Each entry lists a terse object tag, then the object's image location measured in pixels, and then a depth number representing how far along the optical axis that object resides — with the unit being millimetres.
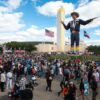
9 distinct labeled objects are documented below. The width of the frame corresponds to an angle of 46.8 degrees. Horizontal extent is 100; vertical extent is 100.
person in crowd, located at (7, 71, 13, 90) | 7805
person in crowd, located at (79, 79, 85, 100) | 5930
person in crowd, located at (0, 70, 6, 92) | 7399
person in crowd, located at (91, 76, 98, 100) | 6022
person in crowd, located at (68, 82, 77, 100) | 5262
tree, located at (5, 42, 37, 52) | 50490
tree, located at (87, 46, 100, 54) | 47334
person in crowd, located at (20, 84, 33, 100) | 4978
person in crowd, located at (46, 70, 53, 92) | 7351
